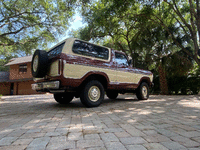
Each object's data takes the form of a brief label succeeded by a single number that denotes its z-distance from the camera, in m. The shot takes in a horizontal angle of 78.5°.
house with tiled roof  19.73
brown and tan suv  3.70
